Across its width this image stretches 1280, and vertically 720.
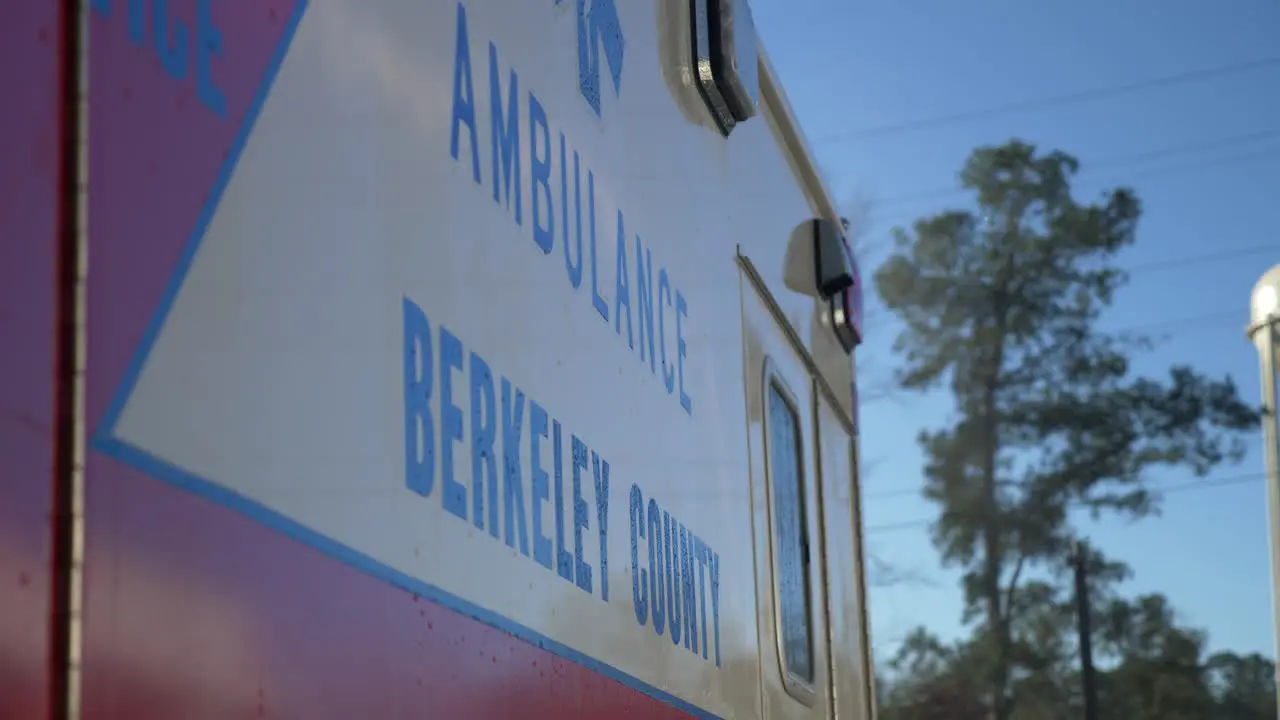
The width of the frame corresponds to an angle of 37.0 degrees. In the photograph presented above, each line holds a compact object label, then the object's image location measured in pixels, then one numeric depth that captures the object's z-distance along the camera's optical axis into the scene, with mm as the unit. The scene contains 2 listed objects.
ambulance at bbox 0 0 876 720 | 940
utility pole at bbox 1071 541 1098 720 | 25531
